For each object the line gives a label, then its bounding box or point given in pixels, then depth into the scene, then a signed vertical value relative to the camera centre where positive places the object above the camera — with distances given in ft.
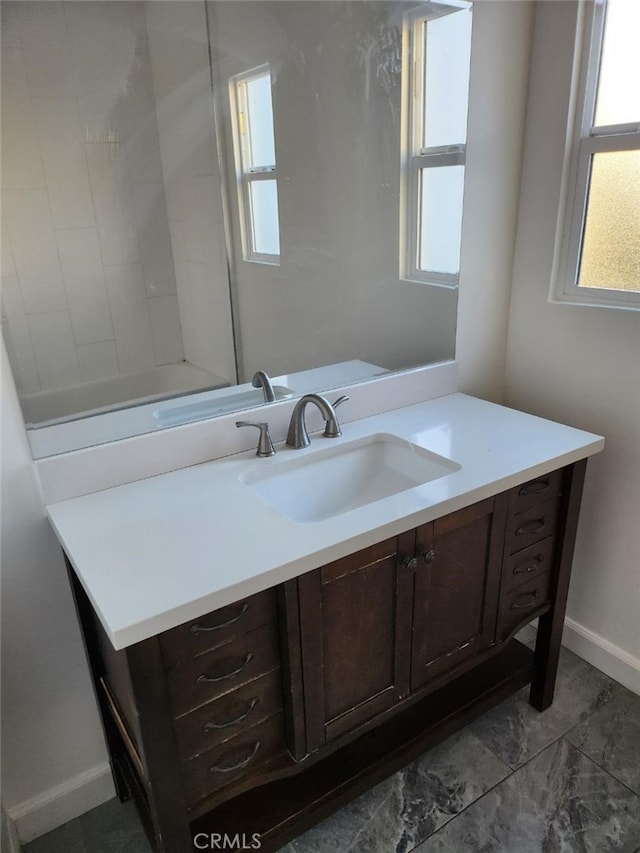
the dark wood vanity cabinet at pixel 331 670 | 3.67 -3.25
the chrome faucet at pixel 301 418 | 5.13 -1.82
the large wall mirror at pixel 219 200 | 4.36 +0.02
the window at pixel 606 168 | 5.28 +0.19
